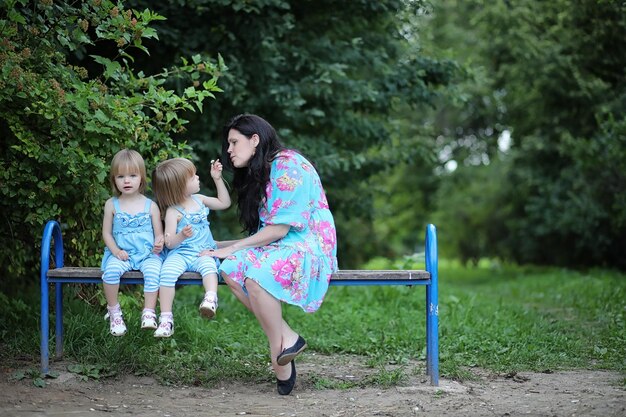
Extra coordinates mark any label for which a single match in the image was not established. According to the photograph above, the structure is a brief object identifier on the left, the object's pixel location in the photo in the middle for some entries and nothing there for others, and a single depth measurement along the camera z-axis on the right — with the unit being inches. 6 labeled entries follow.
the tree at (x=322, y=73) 328.8
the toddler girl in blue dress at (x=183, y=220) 200.1
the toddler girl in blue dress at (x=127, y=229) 202.4
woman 195.8
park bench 203.5
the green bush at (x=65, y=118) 209.3
